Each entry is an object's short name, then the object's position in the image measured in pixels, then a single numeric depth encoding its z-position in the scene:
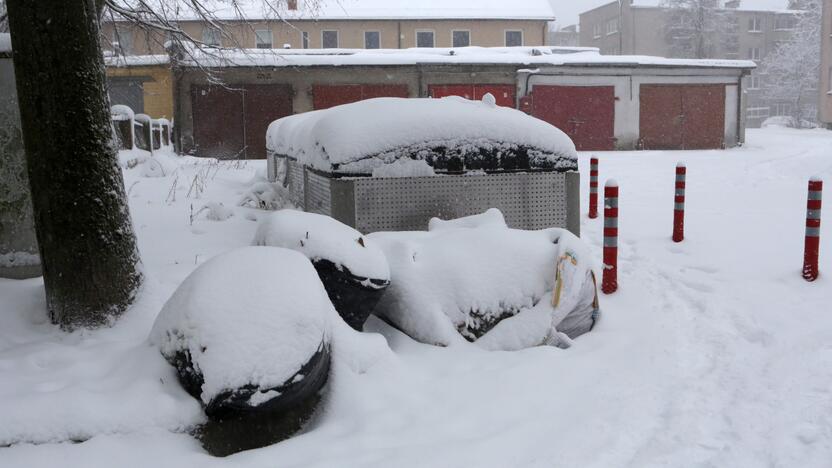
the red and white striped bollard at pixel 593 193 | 10.05
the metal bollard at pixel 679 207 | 7.96
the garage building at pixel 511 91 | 22.48
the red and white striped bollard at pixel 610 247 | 6.07
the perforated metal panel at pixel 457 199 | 6.00
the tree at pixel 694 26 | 48.22
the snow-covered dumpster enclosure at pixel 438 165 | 5.95
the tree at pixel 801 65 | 46.28
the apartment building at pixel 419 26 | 33.91
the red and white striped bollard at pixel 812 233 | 6.21
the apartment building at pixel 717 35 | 51.91
